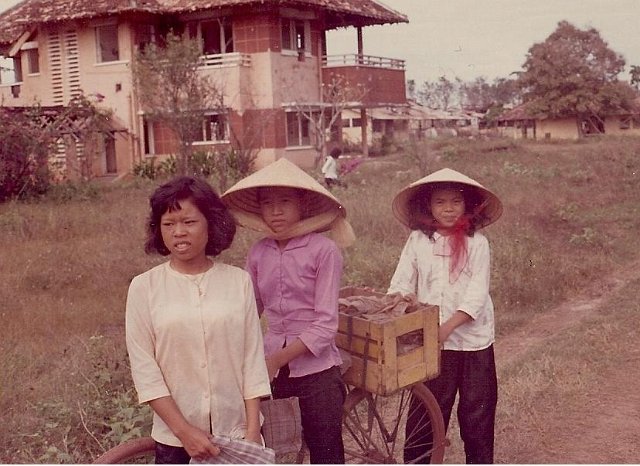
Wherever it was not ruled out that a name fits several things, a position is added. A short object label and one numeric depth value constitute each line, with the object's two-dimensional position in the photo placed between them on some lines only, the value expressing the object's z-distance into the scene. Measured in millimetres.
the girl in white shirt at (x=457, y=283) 3119
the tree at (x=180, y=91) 15008
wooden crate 2734
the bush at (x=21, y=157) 13047
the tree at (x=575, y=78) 26891
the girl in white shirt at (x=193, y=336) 2197
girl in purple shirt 2617
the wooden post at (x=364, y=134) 21814
